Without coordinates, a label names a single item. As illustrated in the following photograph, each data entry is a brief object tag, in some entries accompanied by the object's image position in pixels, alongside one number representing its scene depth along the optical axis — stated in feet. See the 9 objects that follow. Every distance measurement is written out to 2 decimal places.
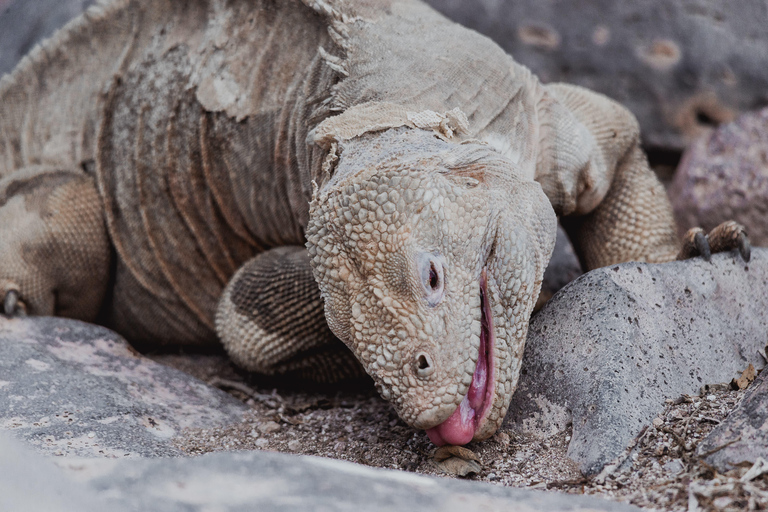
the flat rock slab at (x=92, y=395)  21.48
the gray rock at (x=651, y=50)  40.47
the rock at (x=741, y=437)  15.71
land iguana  17.60
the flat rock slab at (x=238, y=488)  13.03
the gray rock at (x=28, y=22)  43.16
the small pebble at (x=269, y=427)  24.31
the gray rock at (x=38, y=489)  12.77
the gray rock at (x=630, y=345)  18.85
